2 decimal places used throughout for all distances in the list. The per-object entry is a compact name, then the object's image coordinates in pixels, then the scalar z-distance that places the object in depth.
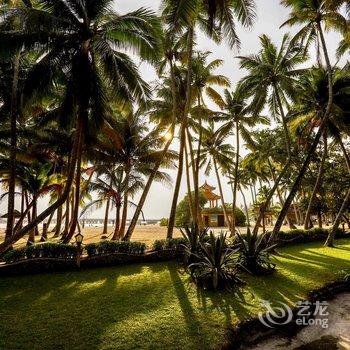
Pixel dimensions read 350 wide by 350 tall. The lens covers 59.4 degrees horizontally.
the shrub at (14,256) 10.22
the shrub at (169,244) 11.83
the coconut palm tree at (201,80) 17.41
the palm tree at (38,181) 15.77
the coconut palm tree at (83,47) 9.95
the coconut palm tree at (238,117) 22.58
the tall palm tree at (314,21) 14.55
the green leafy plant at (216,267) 8.47
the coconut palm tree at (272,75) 17.64
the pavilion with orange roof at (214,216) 41.12
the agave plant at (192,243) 10.41
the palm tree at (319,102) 17.05
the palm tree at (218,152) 26.11
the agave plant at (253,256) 9.70
